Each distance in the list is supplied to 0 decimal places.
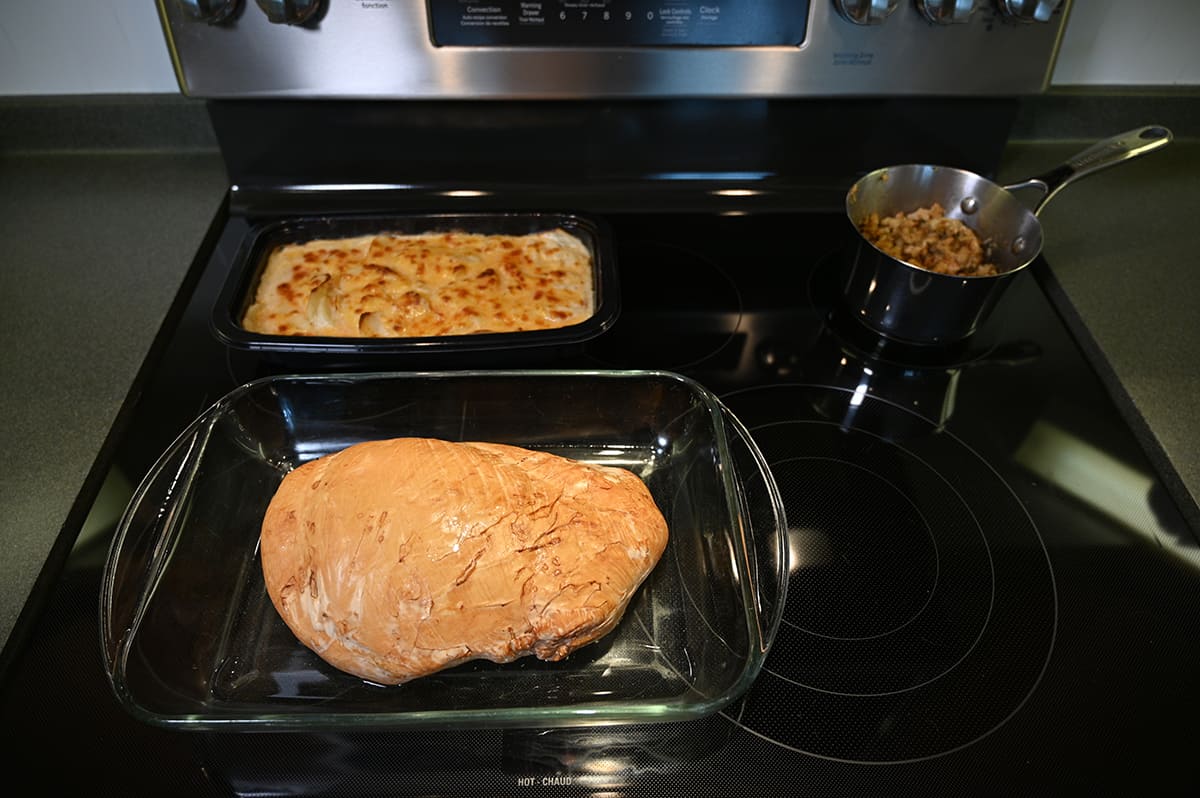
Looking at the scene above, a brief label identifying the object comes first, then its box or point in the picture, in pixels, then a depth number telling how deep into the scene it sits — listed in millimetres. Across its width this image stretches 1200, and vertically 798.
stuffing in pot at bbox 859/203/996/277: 1064
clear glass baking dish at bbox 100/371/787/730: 696
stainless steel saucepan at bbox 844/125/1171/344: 1010
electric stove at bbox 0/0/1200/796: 707
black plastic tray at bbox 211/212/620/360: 942
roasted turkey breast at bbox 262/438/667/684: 721
